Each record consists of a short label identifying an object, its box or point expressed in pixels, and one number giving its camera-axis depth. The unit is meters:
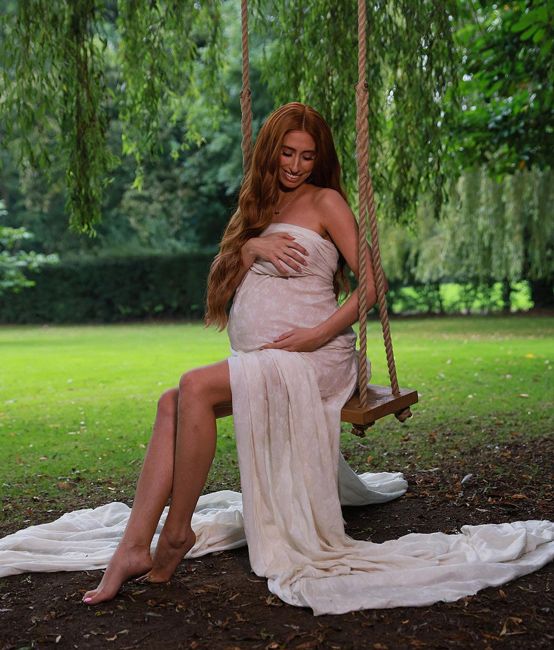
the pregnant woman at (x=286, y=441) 2.87
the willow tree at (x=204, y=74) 4.51
